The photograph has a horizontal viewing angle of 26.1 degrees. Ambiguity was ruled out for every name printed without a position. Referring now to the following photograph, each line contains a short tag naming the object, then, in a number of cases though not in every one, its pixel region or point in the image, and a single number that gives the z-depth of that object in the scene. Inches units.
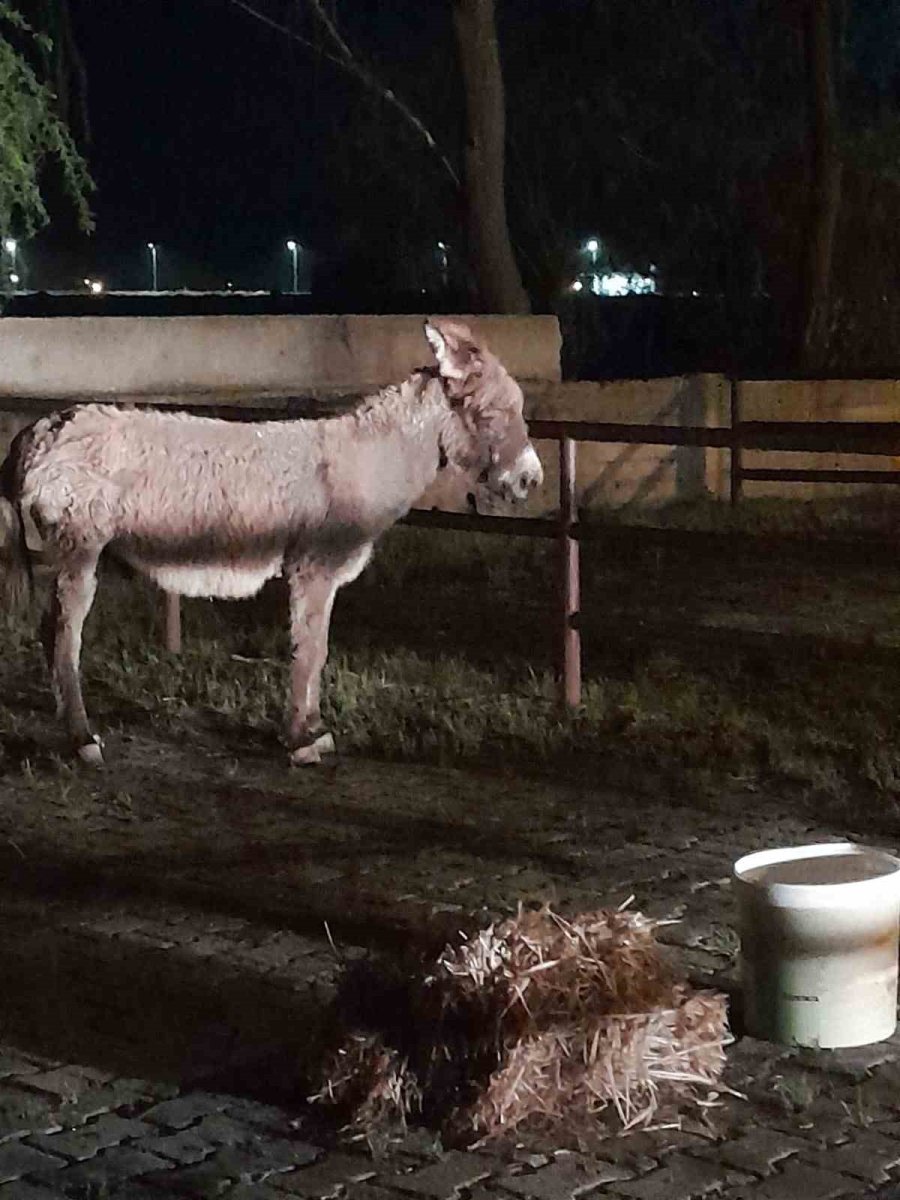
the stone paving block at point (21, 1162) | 159.6
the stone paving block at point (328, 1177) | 156.4
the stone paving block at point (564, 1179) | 155.4
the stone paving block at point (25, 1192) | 155.2
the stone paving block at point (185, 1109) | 170.1
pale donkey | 303.4
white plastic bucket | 181.6
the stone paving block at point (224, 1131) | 165.8
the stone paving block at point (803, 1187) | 154.4
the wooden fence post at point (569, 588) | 340.5
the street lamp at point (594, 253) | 1273.4
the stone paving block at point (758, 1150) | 160.1
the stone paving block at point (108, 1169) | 157.2
